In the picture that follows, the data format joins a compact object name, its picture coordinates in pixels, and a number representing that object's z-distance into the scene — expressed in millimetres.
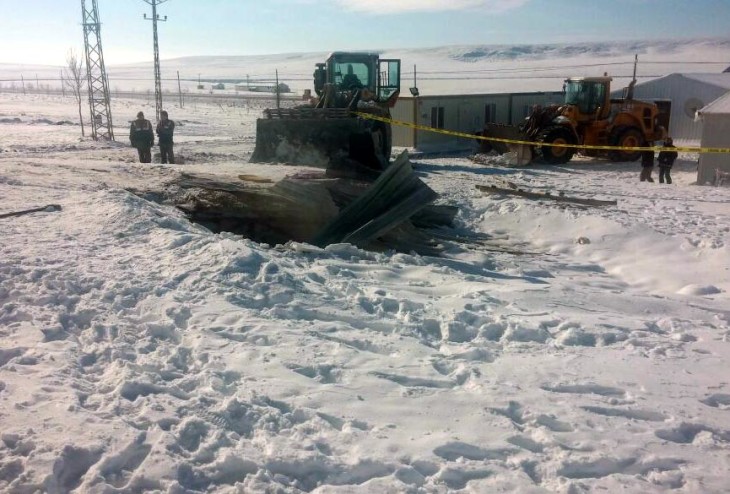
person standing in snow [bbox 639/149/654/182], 15445
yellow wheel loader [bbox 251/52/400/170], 12892
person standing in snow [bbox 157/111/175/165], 14062
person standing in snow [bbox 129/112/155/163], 13758
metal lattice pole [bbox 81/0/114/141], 24500
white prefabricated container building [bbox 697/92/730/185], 16016
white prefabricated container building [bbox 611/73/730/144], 27828
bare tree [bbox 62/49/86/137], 33916
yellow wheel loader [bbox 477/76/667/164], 19625
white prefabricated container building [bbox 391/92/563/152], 24547
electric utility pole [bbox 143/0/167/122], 27844
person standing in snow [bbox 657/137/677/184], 15242
